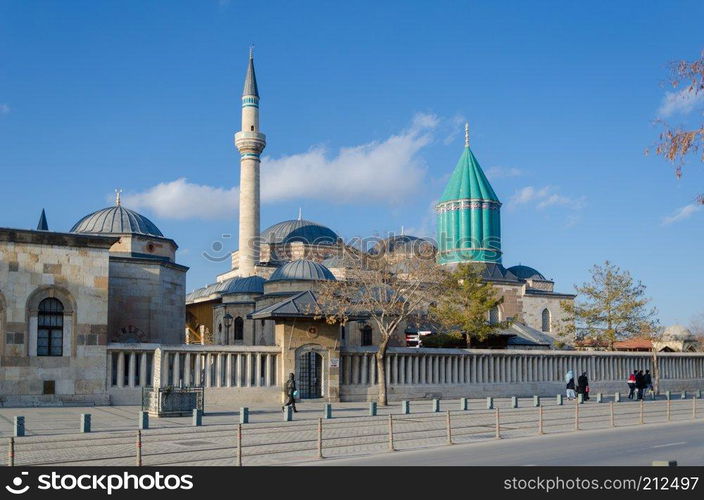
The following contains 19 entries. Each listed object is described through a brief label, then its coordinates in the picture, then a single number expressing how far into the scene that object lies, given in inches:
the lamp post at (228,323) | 2014.0
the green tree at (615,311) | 1569.9
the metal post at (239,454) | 514.3
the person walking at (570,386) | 1285.7
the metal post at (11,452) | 450.3
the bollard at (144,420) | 751.1
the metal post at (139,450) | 480.8
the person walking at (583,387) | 1268.5
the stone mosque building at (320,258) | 1959.9
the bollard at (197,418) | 799.1
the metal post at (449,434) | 659.3
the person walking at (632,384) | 1327.5
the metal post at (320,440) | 555.2
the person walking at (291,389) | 922.1
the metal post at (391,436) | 611.6
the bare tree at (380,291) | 1131.9
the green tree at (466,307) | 1572.3
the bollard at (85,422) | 717.9
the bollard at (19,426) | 676.7
